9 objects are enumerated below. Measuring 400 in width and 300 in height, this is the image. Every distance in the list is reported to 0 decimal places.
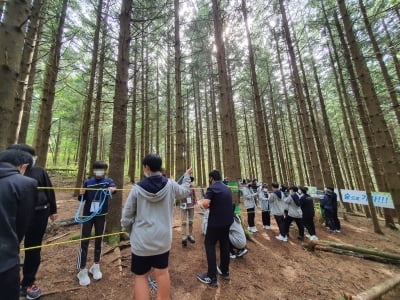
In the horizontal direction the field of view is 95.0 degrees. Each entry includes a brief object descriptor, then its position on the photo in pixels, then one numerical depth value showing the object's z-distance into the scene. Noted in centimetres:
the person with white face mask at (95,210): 314
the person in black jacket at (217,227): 343
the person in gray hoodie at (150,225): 226
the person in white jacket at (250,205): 688
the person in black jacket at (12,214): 142
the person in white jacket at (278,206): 644
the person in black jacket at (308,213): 648
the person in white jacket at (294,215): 627
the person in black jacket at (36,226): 266
